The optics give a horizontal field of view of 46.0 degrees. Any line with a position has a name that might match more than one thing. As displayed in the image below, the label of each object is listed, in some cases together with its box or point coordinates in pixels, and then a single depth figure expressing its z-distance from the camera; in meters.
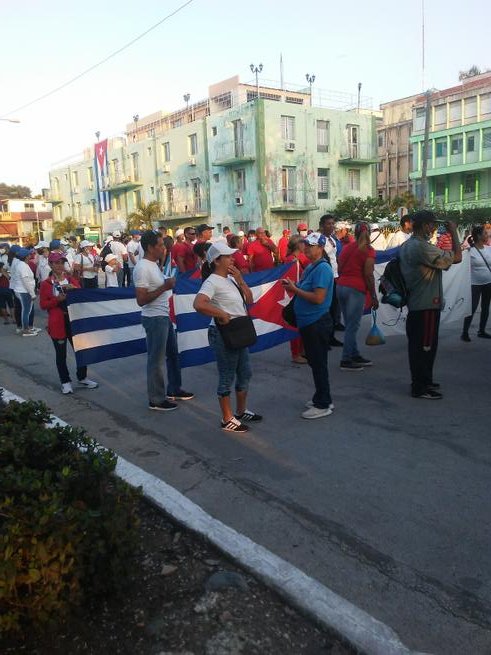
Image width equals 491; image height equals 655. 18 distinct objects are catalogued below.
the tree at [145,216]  46.44
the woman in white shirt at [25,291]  11.79
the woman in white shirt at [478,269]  8.91
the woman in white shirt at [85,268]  14.30
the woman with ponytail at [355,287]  7.43
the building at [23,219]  71.25
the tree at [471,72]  62.97
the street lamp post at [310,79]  49.52
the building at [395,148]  55.12
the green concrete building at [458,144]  44.41
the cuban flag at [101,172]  56.27
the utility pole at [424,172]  31.70
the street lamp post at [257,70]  47.81
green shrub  2.43
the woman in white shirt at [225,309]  5.21
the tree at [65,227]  57.31
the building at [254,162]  40.34
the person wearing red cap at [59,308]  7.05
